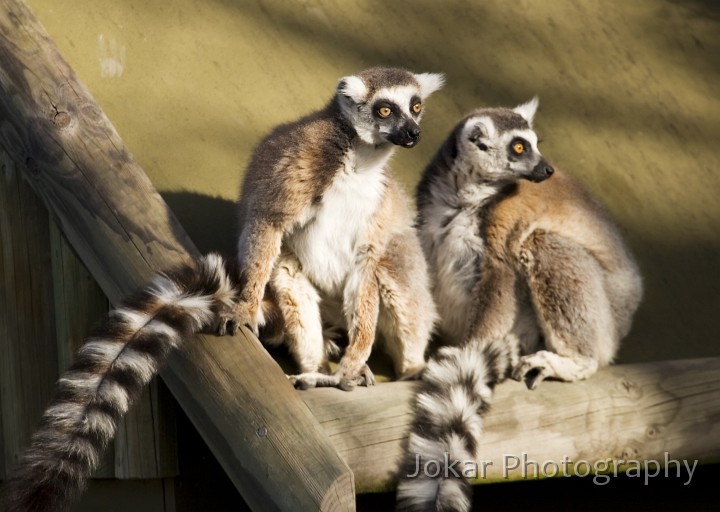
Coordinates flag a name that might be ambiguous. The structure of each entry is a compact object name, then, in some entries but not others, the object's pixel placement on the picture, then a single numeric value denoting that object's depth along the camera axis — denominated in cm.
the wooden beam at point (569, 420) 778
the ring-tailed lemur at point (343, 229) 855
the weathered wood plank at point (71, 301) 852
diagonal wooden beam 715
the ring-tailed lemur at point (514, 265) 888
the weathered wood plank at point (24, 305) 874
